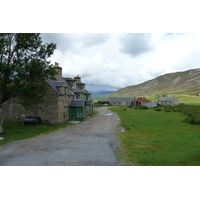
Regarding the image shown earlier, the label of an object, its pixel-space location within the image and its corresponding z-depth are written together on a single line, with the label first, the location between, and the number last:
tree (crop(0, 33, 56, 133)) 18.58
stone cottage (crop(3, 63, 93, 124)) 25.00
